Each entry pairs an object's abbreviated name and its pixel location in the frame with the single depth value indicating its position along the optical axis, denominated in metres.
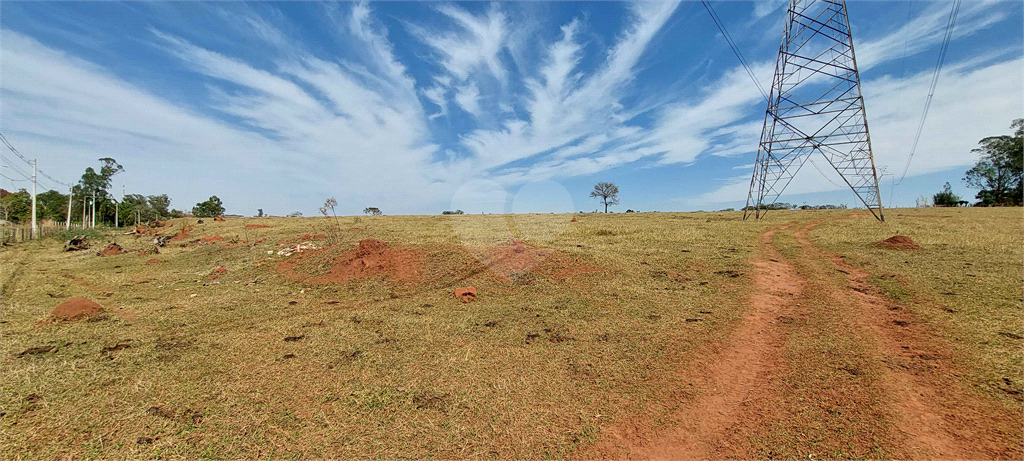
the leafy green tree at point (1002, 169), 56.69
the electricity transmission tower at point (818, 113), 21.08
